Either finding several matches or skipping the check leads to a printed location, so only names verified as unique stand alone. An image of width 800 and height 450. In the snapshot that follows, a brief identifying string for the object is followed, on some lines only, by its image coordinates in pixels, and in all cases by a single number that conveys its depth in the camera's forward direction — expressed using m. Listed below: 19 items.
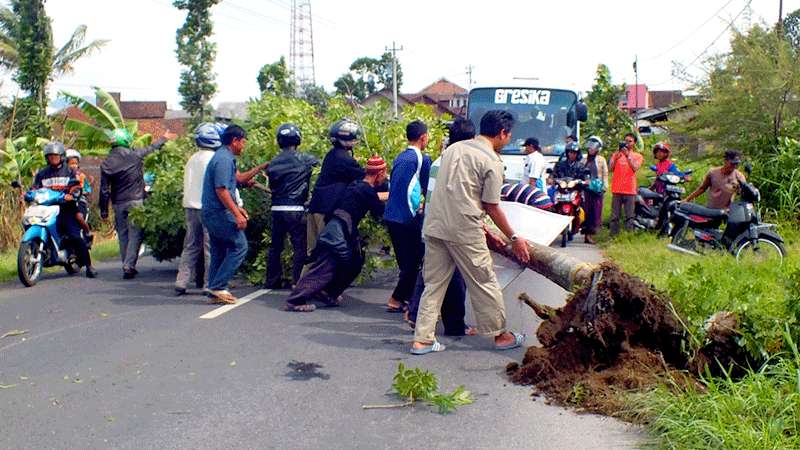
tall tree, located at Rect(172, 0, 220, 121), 35.59
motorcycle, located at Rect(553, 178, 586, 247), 15.06
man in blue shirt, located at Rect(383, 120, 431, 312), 8.25
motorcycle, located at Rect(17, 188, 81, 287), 10.84
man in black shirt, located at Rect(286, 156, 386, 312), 8.91
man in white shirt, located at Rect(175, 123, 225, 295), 9.89
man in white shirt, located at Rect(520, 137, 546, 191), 14.55
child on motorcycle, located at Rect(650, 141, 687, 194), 15.34
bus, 17.45
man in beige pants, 6.84
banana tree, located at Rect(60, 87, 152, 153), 22.44
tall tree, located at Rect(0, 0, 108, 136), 26.00
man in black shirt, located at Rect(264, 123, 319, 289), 9.62
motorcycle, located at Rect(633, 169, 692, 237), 14.72
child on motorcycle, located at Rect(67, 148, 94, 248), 11.86
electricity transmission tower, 59.83
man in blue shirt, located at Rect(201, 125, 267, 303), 9.00
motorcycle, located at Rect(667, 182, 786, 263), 11.06
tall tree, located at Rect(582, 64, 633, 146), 37.09
